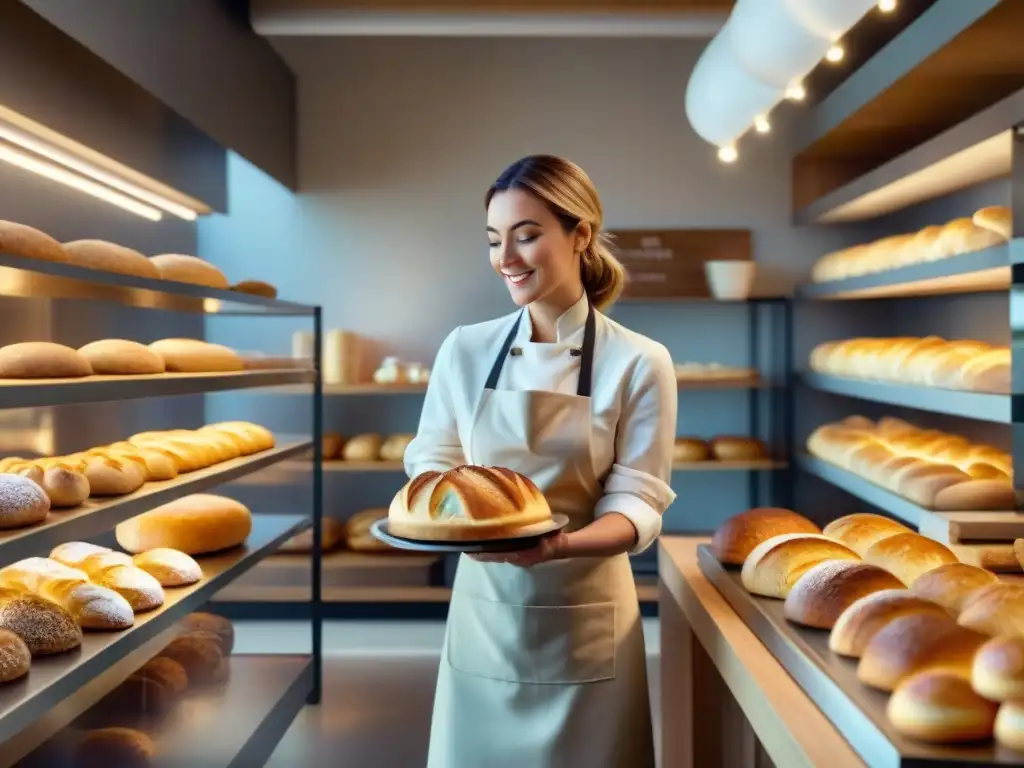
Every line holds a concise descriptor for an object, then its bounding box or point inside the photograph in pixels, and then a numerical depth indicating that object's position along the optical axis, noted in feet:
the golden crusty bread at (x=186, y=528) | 8.55
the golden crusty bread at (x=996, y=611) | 3.91
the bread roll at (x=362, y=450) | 14.98
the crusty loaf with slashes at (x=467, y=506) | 4.62
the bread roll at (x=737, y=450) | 14.69
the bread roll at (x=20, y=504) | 5.22
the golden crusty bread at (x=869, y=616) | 4.04
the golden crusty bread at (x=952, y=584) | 4.31
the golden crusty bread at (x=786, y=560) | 5.17
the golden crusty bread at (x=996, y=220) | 8.68
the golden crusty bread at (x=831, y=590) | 4.51
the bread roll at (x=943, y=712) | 3.24
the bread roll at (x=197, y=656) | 9.20
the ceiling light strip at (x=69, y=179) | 9.11
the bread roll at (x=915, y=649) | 3.63
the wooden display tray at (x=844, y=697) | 3.17
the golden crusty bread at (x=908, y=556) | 5.04
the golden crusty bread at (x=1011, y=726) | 3.19
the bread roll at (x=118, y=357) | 7.06
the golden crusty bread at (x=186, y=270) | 8.29
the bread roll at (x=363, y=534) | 15.06
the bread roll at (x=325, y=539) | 14.83
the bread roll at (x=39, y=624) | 5.54
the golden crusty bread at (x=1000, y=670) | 3.28
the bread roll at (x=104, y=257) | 6.75
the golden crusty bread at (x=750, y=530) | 6.02
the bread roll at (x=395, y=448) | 14.90
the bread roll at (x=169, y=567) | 7.48
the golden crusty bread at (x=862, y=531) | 5.67
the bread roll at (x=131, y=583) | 6.68
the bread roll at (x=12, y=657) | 5.04
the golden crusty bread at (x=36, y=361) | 5.91
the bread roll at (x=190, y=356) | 8.35
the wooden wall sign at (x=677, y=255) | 15.85
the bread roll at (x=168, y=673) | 8.53
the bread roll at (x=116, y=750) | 6.89
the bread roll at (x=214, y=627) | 10.00
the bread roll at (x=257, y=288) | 9.23
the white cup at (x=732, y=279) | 14.67
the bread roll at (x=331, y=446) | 15.15
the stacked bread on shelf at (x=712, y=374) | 14.60
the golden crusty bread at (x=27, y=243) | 5.30
